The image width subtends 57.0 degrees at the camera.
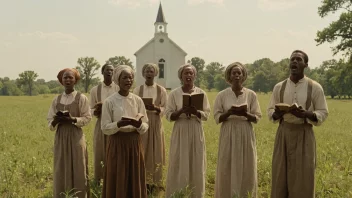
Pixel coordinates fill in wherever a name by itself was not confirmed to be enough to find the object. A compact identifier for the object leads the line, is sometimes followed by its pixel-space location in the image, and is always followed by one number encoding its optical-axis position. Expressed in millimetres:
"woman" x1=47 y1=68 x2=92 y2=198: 4754
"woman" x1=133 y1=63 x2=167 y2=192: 6023
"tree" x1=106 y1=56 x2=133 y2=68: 70475
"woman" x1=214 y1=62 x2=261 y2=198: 4715
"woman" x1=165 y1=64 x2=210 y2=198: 4938
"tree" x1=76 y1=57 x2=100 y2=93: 61675
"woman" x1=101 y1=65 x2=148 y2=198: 4062
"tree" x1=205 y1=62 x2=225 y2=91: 88250
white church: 42844
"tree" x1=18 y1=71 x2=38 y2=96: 80750
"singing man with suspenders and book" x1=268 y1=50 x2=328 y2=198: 4227
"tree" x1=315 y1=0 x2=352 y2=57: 20219
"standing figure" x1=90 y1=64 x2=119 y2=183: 5926
